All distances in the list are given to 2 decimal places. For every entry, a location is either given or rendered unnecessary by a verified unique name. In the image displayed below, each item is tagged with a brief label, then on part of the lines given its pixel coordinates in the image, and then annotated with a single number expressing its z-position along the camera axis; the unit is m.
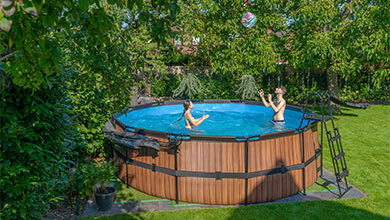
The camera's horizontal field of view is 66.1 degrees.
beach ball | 16.81
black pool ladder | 7.27
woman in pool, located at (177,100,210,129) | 9.90
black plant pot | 6.52
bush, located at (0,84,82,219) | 4.03
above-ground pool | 6.79
